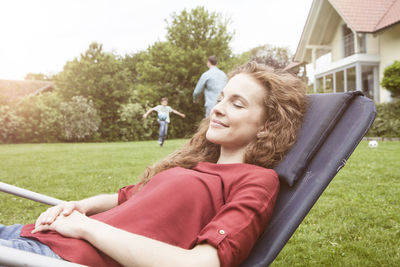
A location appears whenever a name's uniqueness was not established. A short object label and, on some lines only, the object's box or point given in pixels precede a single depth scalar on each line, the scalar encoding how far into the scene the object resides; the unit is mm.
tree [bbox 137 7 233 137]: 24828
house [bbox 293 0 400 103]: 16834
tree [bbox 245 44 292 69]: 49219
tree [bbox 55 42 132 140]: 22484
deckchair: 1531
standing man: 9000
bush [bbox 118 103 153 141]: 21427
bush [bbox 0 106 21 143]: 19109
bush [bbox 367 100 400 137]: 13392
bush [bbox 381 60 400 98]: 14531
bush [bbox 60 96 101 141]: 20219
